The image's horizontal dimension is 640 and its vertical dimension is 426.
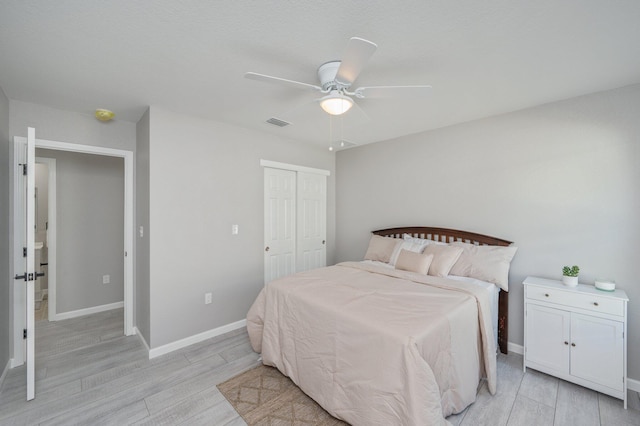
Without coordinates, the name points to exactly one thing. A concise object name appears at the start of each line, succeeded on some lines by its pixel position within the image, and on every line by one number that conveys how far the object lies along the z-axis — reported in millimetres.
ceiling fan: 1556
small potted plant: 2395
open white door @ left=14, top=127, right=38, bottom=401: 2084
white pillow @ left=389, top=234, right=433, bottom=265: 3286
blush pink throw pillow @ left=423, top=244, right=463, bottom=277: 2877
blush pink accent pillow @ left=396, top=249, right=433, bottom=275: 2957
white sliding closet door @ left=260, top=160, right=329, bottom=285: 3785
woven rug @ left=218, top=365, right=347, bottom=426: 1921
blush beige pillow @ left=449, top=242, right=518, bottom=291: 2721
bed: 1585
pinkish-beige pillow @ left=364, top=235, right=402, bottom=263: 3576
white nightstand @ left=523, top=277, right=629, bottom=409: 2100
